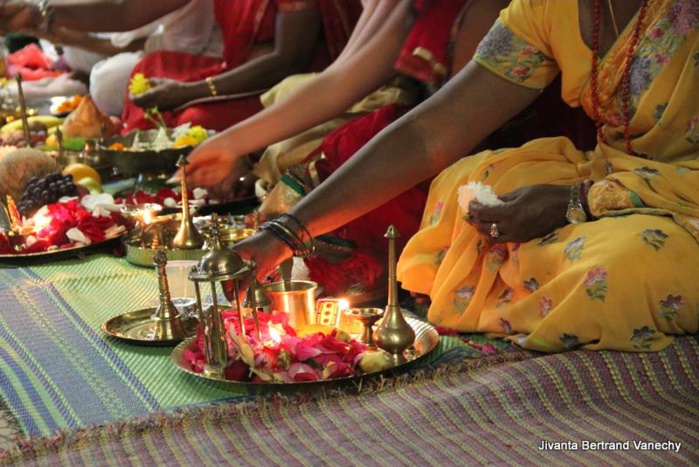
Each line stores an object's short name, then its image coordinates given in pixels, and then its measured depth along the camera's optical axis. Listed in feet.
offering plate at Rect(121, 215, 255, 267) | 9.34
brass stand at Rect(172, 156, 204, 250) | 9.11
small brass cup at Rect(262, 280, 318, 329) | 6.61
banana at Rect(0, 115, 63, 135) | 15.91
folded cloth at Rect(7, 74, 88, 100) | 21.09
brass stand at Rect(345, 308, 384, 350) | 6.47
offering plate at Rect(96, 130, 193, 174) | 11.98
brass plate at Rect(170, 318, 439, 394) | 5.79
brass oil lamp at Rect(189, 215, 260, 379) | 5.59
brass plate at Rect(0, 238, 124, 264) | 9.52
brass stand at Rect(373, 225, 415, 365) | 6.13
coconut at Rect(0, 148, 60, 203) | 11.14
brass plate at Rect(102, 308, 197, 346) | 6.95
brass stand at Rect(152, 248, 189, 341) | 6.94
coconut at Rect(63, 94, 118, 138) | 15.11
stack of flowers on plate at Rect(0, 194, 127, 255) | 9.70
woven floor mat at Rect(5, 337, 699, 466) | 5.09
